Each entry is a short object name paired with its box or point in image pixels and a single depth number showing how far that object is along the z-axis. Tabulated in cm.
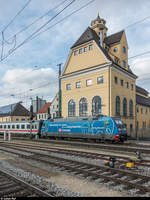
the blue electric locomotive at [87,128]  1973
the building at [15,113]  6849
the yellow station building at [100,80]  3216
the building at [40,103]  7112
